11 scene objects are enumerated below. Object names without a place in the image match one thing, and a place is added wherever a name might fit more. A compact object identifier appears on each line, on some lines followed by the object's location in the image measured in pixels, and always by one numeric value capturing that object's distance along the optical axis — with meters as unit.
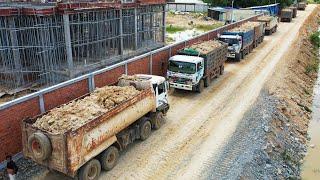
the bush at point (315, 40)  46.77
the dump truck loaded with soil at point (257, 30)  36.33
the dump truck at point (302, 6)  86.88
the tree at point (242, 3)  69.57
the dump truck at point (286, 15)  61.25
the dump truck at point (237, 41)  30.03
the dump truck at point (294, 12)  67.38
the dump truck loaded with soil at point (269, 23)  44.72
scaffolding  22.05
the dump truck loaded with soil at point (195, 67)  20.95
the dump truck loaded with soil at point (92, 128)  11.22
